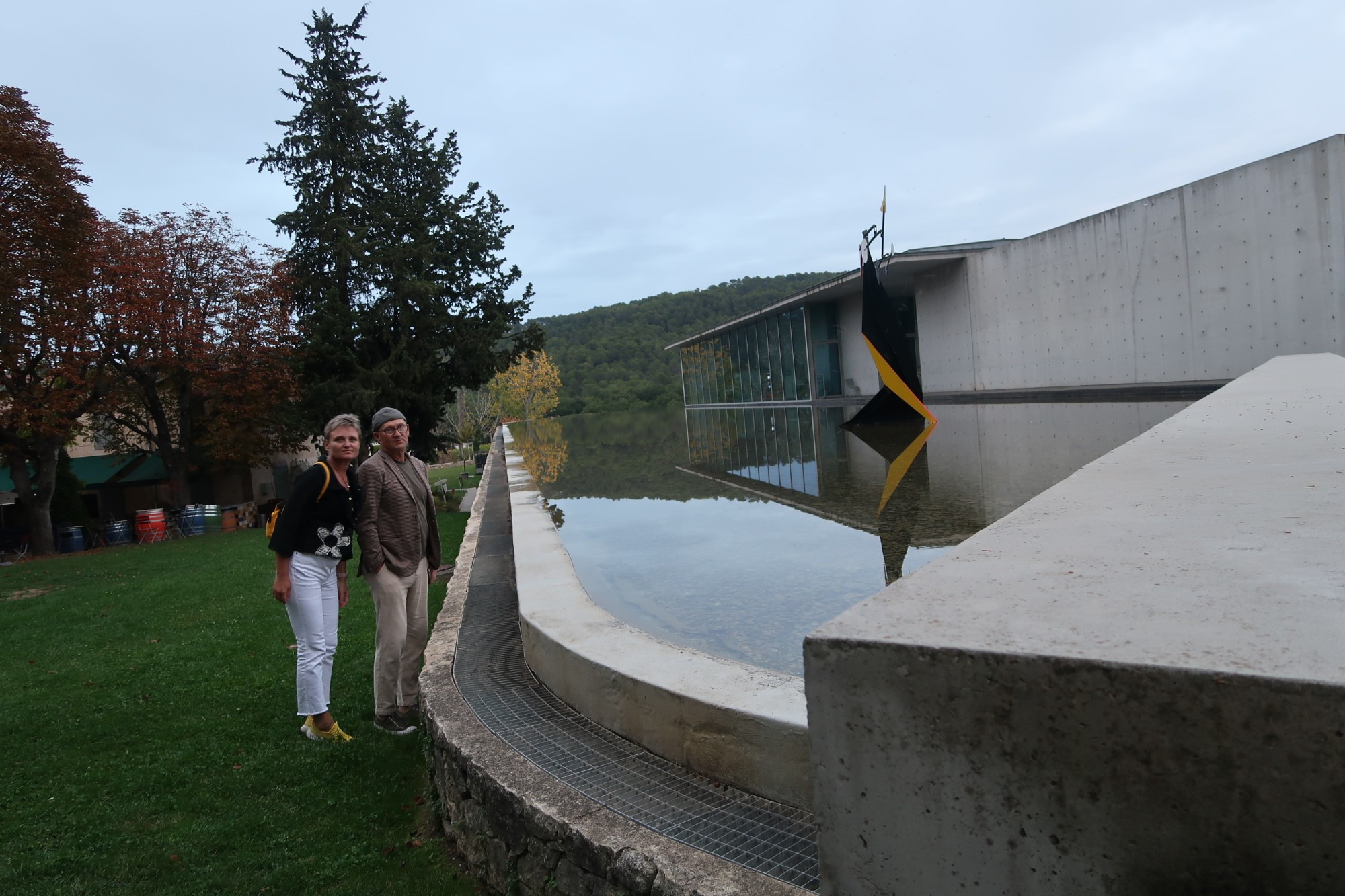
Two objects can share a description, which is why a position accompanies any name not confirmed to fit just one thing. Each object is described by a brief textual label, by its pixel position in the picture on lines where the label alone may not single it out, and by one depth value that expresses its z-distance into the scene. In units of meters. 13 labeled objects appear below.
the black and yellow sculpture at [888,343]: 14.50
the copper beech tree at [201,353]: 21.06
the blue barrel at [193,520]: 22.59
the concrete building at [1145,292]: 14.83
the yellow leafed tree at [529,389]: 59.34
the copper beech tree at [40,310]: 13.95
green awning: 26.55
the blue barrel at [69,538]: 21.36
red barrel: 21.77
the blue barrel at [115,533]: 22.14
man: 4.52
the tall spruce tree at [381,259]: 23.84
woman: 4.38
